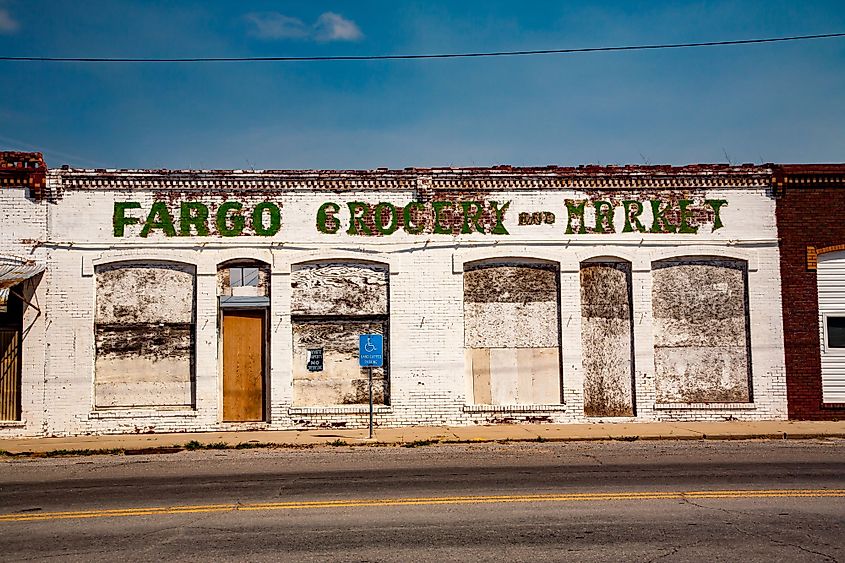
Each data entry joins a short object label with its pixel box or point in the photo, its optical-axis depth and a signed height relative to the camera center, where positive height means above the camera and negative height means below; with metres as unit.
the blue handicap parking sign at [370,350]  15.77 -0.27
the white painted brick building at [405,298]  16.81 +0.83
